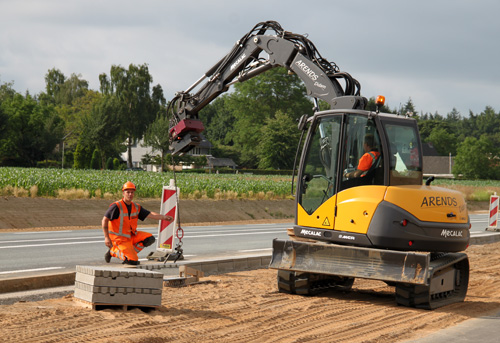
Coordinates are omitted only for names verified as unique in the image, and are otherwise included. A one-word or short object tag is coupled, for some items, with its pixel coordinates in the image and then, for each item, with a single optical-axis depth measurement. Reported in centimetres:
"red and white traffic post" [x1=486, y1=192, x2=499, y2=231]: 4764
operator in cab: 1646
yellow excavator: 1598
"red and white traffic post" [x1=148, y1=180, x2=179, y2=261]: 2160
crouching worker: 1656
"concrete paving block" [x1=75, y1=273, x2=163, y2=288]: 1337
